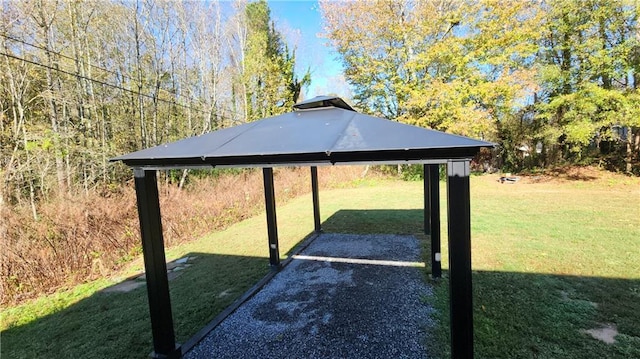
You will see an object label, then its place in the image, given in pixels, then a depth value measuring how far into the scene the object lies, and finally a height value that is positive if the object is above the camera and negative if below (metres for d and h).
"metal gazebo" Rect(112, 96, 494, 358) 1.91 +0.01
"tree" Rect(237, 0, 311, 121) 14.60 +4.34
